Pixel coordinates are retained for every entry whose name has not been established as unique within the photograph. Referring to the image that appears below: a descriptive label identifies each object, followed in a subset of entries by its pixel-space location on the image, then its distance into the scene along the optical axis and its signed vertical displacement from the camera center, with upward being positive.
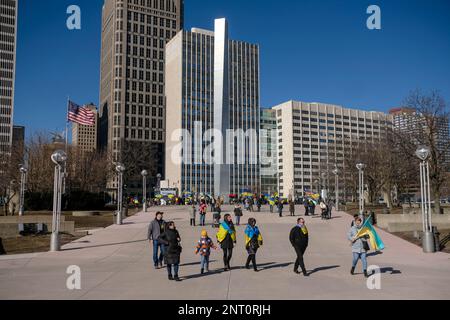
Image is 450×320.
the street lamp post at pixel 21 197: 41.42 -0.46
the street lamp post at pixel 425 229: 17.34 -1.61
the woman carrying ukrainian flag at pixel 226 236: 12.83 -1.37
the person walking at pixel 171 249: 11.26 -1.56
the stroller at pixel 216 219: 27.60 -1.80
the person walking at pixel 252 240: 12.59 -1.46
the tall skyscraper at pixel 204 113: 148.50 +29.65
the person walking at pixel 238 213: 28.67 -1.44
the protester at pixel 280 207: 36.30 -1.30
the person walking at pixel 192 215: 29.36 -1.61
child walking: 12.37 -1.64
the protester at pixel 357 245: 12.18 -1.57
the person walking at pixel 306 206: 37.81 -1.26
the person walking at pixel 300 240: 12.04 -1.41
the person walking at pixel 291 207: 37.13 -1.35
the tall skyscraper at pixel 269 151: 173.75 +17.79
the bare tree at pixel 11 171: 48.55 +2.68
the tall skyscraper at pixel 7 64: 143.00 +44.94
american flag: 42.53 +8.21
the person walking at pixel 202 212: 28.64 -1.37
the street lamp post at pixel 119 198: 31.05 -0.45
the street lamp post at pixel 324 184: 56.27 +1.61
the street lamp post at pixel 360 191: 30.74 +0.09
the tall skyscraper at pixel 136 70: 154.50 +47.38
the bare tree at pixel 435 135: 34.47 +4.97
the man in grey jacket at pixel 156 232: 13.80 -1.35
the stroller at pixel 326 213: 33.84 -1.71
